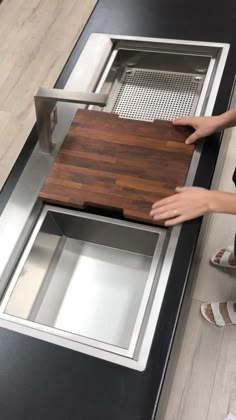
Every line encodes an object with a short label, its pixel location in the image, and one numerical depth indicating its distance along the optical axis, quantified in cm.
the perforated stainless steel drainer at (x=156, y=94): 120
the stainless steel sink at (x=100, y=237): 83
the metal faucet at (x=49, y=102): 81
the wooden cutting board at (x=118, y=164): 93
